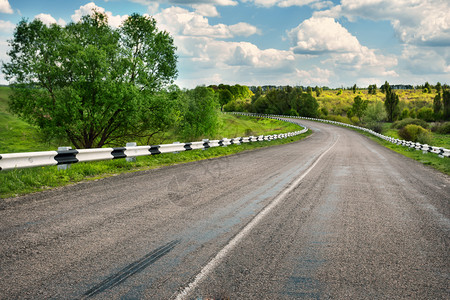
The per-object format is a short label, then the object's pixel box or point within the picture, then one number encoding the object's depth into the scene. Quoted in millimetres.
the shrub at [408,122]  58144
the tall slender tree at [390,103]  82312
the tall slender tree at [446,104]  69525
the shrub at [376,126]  53750
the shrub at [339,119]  83394
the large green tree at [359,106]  101625
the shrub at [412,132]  36594
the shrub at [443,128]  55938
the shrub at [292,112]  96994
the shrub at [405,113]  98038
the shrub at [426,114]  83000
